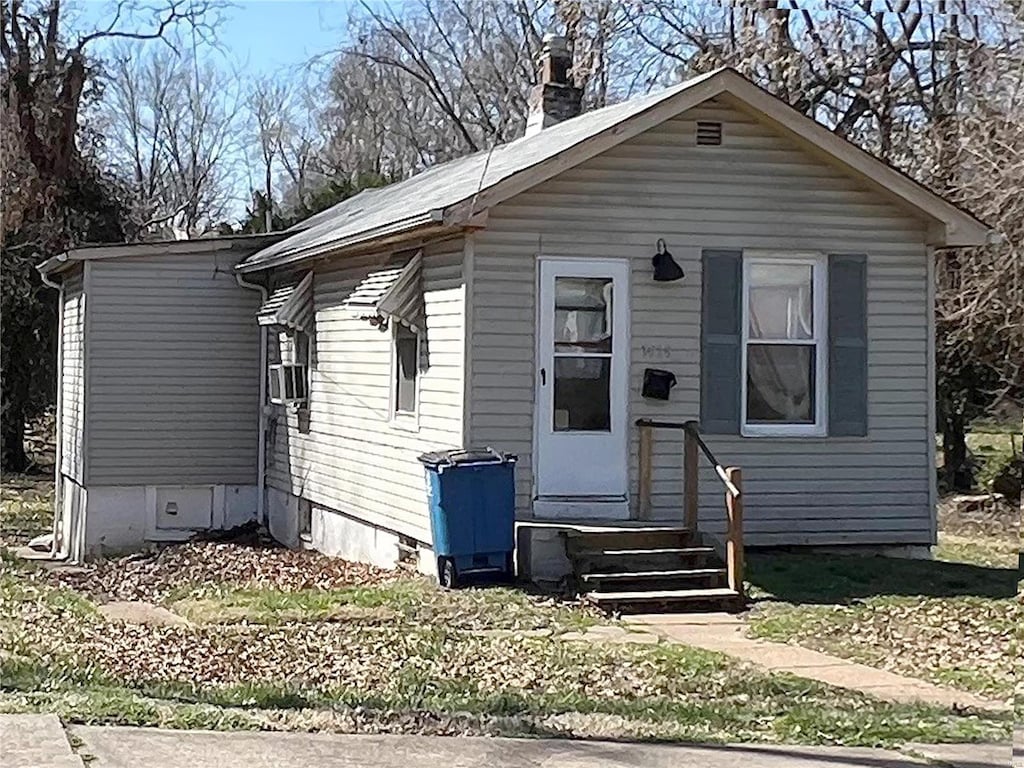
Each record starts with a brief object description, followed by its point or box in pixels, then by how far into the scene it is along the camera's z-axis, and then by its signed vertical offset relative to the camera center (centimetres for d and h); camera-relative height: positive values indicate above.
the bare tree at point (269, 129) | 3547 +598
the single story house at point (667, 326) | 1241 +39
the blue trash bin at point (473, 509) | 1163 -112
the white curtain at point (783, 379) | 1307 -7
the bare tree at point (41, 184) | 2773 +356
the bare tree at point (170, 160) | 3538 +551
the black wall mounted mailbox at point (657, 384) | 1259 -12
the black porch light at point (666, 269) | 1258 +87
